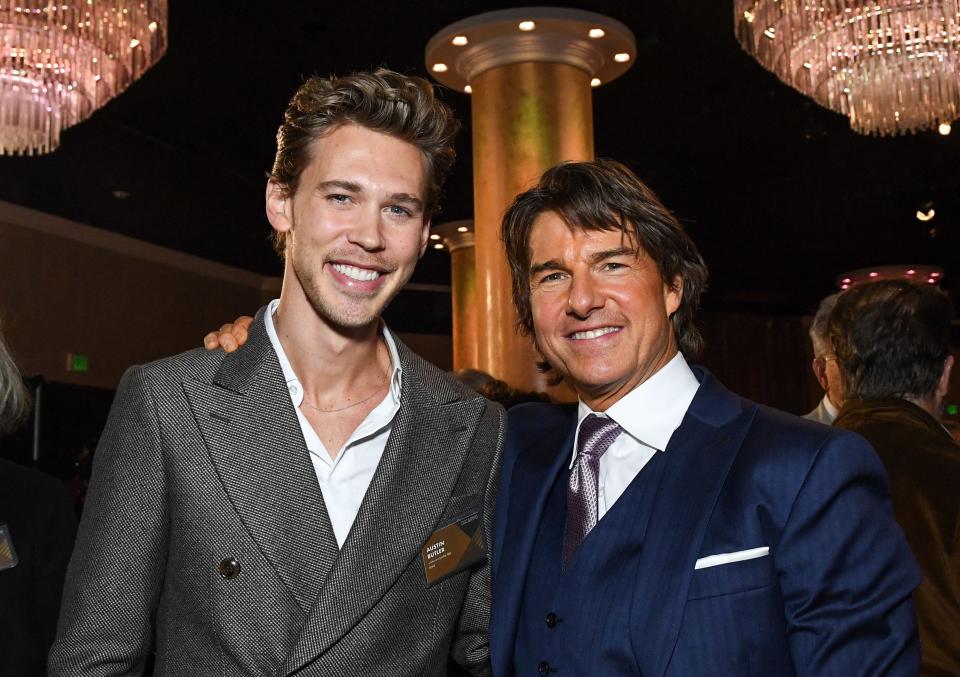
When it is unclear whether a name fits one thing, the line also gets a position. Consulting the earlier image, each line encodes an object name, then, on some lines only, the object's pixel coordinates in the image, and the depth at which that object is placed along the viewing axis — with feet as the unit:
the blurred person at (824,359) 11.73
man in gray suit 5.78
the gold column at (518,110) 19.63
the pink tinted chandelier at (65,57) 16.06
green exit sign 34.65
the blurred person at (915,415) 7.86
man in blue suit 5.17
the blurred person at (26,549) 6.75
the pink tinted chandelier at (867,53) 15.61
